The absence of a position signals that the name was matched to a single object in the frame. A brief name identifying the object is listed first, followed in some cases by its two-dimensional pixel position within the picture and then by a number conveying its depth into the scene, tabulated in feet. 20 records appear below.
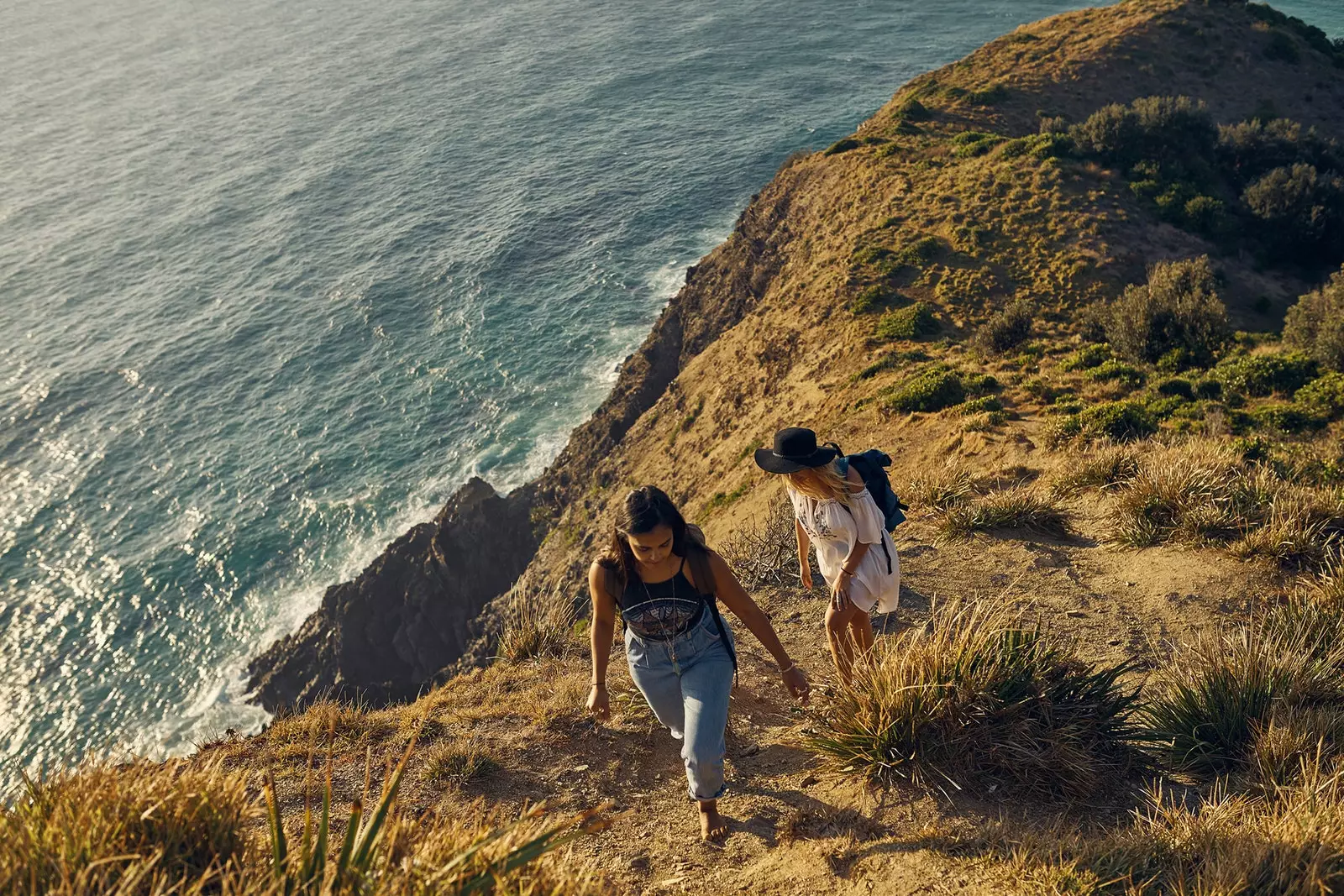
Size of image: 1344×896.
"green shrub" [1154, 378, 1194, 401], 50.57
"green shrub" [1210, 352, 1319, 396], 48.73
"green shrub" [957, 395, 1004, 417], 51.99
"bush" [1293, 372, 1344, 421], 44.88
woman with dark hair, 16.51
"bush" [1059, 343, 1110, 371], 58.39
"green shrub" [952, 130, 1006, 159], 101.35
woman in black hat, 18.26
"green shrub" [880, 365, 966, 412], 55.47
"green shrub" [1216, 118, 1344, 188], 98.12
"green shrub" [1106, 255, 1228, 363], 58.65
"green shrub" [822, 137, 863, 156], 117.60
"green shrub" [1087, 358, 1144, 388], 54.19
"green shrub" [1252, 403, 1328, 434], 43.73
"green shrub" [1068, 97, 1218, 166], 97.96
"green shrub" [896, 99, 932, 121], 119.65
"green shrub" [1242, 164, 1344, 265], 85.35
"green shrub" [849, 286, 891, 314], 78.12
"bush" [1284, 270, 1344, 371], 50.29
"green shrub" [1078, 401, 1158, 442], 41.42
